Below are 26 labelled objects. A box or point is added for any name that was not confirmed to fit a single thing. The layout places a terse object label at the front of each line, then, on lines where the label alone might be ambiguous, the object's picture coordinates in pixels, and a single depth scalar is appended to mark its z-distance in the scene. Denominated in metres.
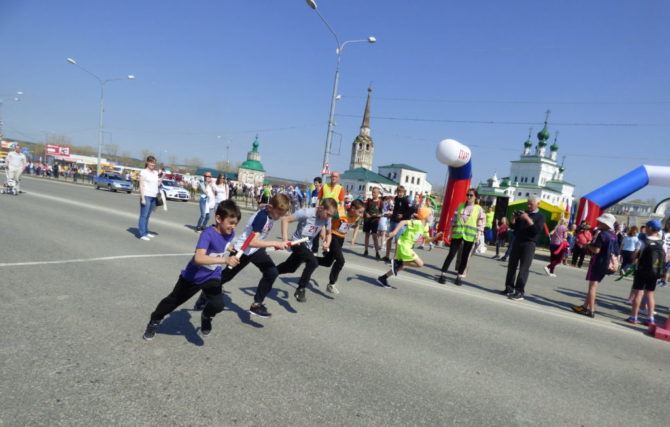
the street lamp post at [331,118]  20.95
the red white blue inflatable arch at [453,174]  14.34
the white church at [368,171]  108.69
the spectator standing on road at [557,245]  10.56
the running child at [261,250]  4.19
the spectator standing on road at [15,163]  14.08
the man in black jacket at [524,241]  6.89
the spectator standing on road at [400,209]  9.42
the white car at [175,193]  26.38
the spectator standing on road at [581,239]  11.46
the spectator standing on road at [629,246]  9.60
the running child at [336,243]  5.81
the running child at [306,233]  5.10
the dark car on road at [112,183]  27.09
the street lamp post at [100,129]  33.25
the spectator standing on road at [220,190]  11.93
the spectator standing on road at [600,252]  6.10
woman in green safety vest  7.59
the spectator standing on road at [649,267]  5.86
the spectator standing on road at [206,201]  11.45
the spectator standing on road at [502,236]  12.39
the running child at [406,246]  6.66
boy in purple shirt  3.41
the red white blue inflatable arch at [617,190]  13.76
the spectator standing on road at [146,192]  8.96
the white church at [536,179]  94.75
